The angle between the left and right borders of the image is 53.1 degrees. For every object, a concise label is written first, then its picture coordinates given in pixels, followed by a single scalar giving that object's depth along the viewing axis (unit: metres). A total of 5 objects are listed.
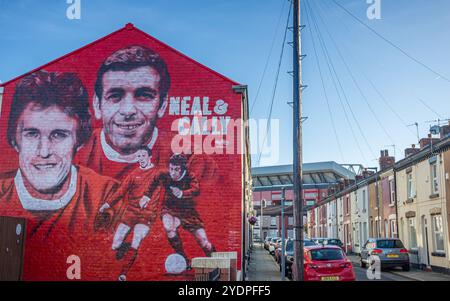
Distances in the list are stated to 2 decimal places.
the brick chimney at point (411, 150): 27.02
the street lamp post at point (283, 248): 16.67
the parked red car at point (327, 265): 14.54
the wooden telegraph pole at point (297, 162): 12.48
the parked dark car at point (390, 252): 24.08
